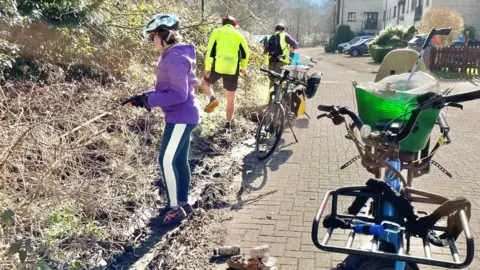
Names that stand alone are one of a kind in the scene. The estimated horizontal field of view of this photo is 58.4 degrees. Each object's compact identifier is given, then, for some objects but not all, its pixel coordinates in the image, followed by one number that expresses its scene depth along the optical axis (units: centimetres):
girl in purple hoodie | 379
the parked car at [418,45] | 1774
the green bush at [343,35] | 5053
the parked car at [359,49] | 4019
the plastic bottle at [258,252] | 345
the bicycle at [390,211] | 238
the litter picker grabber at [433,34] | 349
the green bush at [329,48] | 4994
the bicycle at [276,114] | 645
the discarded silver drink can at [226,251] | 371
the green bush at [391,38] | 3011
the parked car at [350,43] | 4200
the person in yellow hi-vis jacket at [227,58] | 717
